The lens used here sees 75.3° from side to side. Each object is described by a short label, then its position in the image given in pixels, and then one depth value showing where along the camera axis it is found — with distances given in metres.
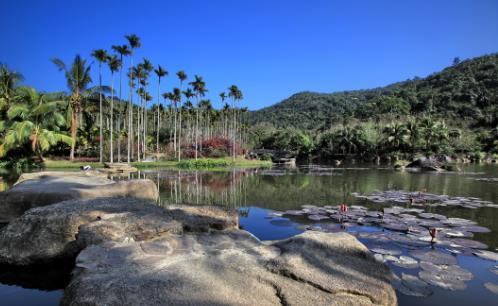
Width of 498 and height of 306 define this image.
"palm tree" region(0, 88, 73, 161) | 34.38
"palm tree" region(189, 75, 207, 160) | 56.25
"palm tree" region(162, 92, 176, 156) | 58.98
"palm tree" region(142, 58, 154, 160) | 47.57
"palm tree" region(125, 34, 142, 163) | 43.16
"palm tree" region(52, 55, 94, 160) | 40.34
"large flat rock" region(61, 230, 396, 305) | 4.02
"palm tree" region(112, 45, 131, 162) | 42.44
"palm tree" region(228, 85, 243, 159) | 67.38
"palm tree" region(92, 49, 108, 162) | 39.62
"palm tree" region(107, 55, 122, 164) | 41.47
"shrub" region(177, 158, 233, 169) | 41.33
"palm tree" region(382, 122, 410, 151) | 59.88
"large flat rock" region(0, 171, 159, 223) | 10.17
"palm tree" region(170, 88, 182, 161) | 57.47
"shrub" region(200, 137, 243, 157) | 56.66
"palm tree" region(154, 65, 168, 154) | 49.75
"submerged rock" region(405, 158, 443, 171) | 39.72
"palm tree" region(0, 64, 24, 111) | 38.50
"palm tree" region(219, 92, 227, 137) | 77.56
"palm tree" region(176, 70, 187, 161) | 55.94
